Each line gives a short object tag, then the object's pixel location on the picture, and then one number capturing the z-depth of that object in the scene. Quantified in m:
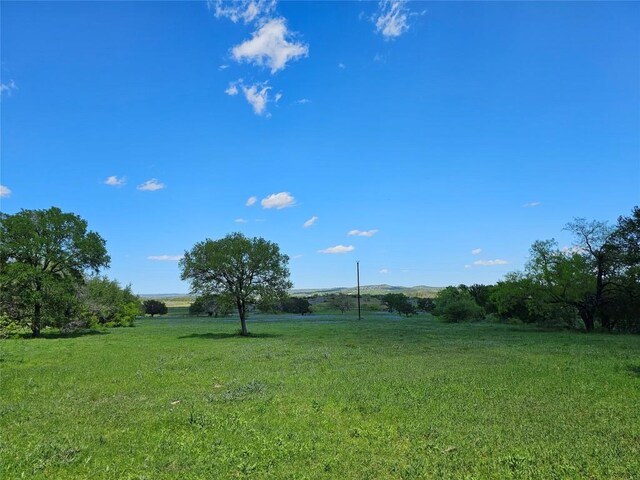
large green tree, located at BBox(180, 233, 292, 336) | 38.97
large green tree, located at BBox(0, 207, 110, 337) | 39.34
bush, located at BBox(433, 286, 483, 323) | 69.62
